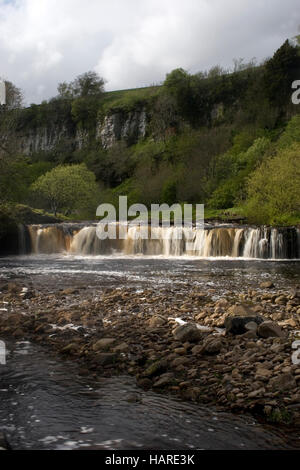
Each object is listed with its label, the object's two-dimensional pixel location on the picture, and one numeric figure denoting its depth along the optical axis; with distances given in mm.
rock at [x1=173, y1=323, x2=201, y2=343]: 10000
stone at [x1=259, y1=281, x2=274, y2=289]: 18127
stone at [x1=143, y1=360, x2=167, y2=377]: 8484
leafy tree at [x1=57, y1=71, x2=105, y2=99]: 115312
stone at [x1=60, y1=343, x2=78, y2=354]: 10023
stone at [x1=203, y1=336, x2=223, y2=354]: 9305
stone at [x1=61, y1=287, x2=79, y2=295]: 17066
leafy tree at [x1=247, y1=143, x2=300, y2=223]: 34938
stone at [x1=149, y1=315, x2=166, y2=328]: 11529
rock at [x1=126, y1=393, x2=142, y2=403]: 7565
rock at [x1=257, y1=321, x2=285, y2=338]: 10094
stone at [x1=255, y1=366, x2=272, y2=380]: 7871
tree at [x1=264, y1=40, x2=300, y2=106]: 71375
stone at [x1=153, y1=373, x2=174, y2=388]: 8070
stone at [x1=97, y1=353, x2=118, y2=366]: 9164
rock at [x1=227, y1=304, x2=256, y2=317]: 12008
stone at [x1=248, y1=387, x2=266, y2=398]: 7336
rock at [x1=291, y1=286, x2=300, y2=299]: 14719
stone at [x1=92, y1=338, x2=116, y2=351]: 9930
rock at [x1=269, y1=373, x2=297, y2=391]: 7484
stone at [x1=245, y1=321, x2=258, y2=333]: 10530
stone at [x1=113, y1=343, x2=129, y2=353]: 9703
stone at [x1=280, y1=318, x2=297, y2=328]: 11234
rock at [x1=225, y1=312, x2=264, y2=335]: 10555
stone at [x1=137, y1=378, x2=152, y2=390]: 8109
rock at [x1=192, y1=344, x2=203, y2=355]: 9352
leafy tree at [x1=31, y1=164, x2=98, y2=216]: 57891
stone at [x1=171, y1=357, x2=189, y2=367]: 8750
